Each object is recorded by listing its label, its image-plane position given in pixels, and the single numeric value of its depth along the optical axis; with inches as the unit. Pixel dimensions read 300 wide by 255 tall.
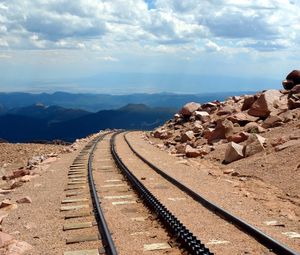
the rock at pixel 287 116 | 1005.9
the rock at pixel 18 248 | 350.3
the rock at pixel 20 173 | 902.9
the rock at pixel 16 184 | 739.1
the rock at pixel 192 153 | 994.1
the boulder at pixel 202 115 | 1515.7
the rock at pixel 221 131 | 1110.3
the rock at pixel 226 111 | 1403.8
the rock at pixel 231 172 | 737.6
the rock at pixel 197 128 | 1327.3
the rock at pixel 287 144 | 776.5
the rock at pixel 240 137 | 966.7
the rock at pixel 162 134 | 1593.8
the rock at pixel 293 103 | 1093.8
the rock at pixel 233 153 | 836.0
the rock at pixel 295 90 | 1232.8
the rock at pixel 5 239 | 369.1
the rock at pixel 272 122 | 1015.6
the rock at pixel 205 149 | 989.9
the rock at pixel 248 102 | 1334.9
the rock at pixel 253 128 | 1012.5
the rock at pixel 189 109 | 1770.4
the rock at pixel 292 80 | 1374.3
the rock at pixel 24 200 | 568.1
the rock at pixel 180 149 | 1084.5
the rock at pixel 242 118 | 1160.6
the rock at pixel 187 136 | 1264.8
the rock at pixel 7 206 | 530.5
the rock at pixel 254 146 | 831.1
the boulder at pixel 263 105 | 1162.6
